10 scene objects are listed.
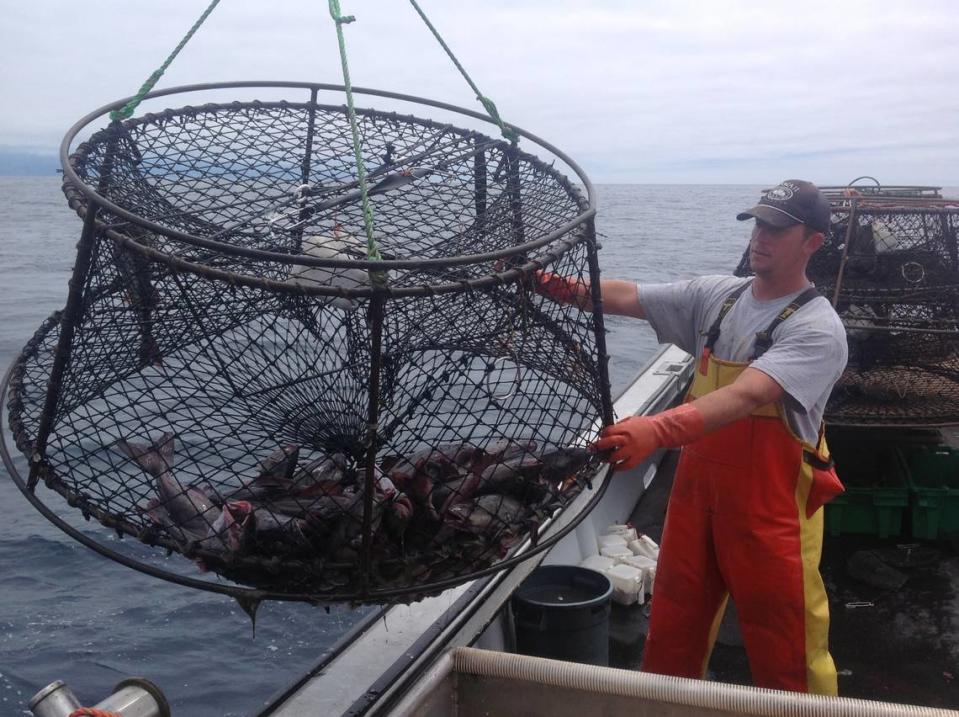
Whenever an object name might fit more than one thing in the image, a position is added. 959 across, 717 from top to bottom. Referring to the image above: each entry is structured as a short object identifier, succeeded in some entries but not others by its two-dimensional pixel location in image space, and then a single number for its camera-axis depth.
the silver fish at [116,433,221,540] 2.18
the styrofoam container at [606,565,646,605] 4.88
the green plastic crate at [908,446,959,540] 5.57
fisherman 3.03
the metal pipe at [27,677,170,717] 2.02
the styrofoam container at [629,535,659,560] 5.25
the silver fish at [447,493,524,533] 2.30
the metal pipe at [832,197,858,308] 5.85
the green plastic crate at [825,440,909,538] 5.59
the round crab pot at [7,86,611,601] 2.12
